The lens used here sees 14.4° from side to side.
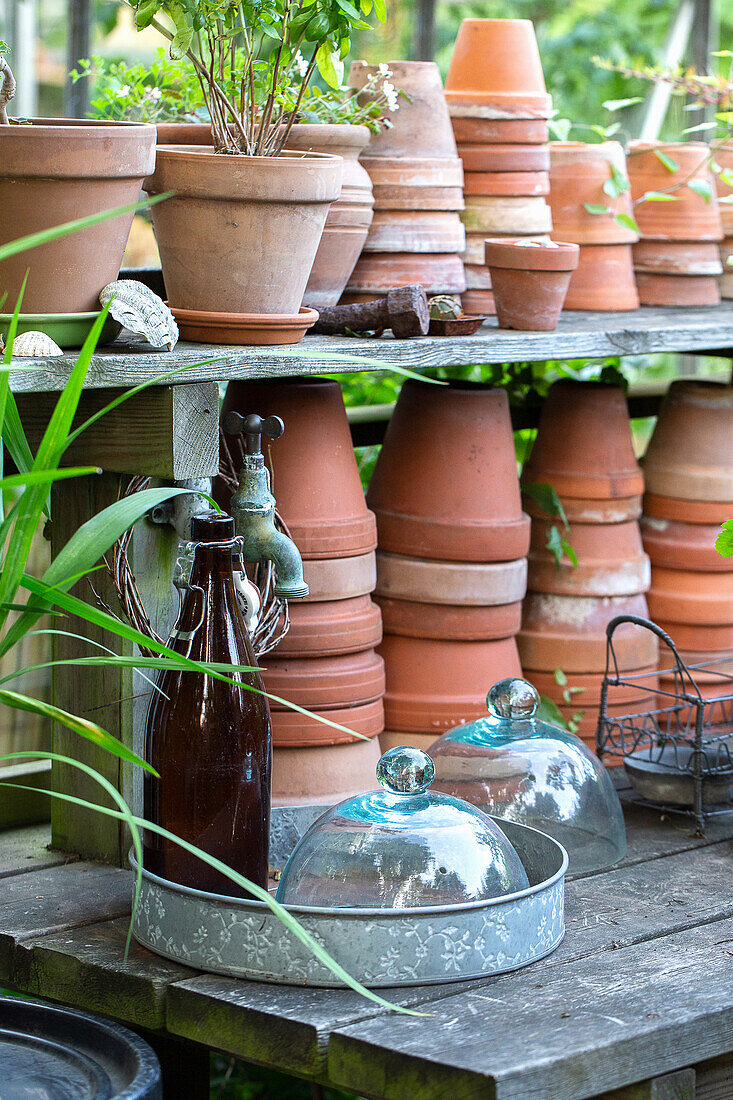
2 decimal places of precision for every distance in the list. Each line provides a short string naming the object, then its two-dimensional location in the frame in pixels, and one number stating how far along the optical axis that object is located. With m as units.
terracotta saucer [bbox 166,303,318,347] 2.28
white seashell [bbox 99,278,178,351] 2.20
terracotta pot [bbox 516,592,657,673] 2.67
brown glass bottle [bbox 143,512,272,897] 2.16
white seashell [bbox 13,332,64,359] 2.14
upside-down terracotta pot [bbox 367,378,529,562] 2.52
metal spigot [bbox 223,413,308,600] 2.29
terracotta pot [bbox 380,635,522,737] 2.53
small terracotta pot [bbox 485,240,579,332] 2.50
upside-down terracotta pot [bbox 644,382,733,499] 2.75
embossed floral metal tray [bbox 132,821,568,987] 2.05
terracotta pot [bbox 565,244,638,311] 2.76
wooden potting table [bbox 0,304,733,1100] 1.99
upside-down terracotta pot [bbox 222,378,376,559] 2.42
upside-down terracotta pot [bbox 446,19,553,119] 2.62
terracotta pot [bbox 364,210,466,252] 2.52
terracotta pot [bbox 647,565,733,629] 2.76
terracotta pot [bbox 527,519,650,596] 2.67
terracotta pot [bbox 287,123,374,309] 2.42
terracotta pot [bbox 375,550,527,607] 2.53
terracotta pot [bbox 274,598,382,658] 2.42
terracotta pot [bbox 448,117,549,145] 2.62
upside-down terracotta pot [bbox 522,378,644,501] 2.68
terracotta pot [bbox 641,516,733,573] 2.75
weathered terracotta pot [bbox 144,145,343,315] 2.24
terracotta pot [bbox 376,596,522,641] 2.54
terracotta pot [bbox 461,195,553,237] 2.63
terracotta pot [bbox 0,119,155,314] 2.14
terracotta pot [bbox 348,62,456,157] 2.53
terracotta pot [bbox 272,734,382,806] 2.41
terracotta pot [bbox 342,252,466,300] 2.53
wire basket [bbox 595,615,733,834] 2.49
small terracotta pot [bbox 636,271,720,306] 2.85
